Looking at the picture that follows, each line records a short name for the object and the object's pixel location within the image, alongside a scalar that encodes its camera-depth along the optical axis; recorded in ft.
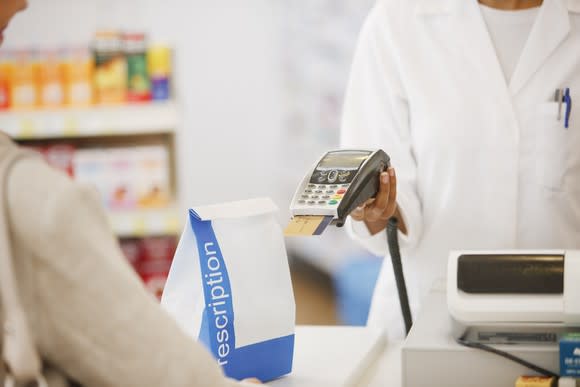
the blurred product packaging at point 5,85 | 13.84
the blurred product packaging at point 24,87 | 13.82
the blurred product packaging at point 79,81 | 13.69
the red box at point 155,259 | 14.40
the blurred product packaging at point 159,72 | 13.55
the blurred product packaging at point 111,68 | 13.55
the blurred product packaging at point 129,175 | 13.71
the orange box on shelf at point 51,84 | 13.76
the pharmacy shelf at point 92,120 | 13.42
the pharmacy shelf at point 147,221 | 13.34
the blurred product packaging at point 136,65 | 13.65
